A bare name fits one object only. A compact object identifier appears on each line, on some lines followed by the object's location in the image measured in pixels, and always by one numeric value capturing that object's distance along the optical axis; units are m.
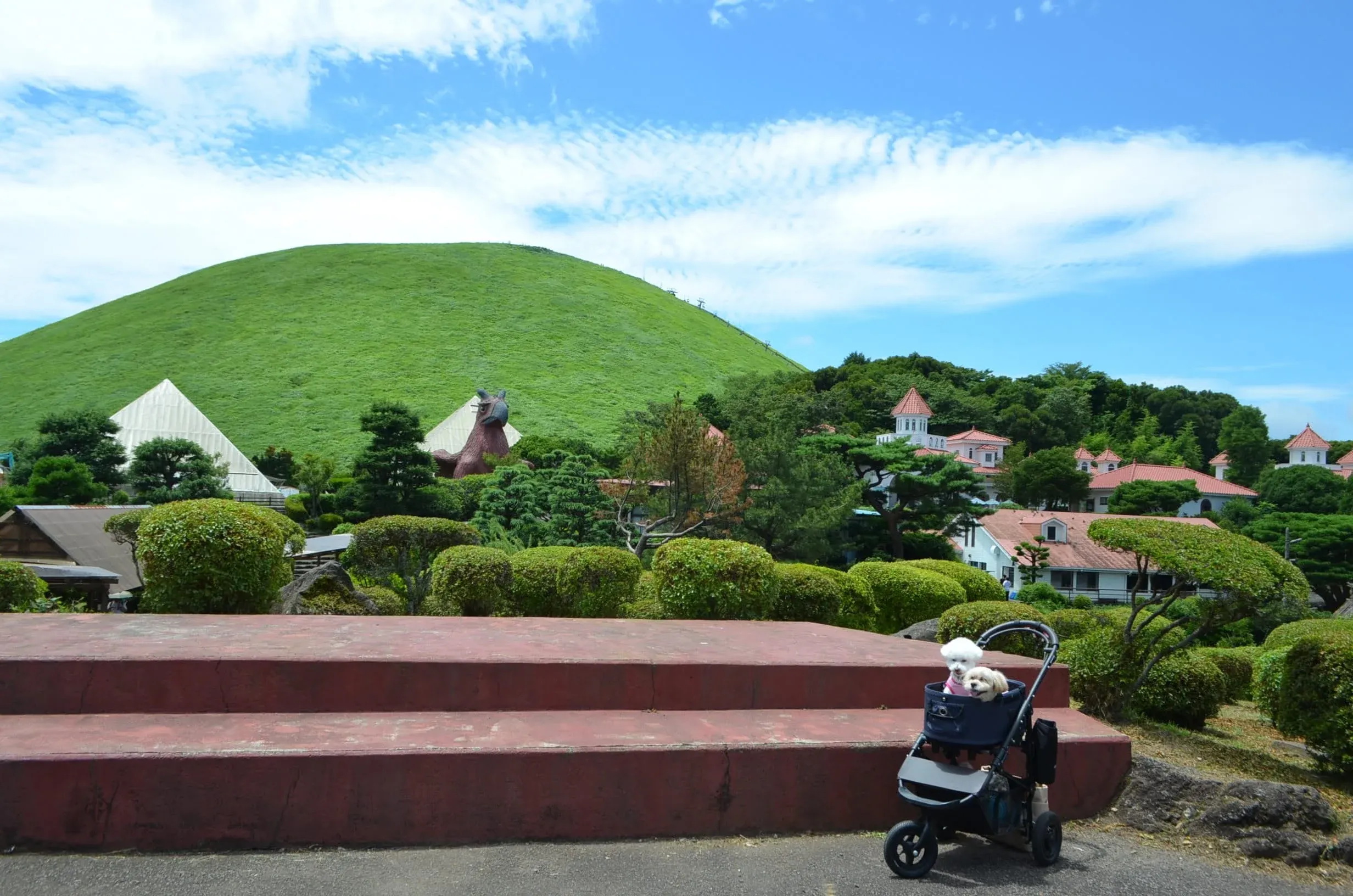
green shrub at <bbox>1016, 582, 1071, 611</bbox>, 32.53
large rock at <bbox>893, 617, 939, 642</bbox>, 10.77
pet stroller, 4.11
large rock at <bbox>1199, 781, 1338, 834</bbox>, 4.70
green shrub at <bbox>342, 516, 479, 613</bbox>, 10.43
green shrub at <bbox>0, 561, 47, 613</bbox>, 7.27
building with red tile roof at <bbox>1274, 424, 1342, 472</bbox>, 74.94
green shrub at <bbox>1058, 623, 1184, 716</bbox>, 6.79
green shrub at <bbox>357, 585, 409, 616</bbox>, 10.33
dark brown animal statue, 46.31
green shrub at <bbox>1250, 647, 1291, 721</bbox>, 7.43
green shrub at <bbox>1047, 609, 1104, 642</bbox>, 9.35
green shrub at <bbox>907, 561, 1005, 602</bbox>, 14.02
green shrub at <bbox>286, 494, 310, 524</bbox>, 34.75
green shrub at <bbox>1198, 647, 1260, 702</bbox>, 10.88
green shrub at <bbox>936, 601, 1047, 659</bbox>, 7.95
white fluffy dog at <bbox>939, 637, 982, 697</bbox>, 4.43
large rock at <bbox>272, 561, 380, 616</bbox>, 9.12
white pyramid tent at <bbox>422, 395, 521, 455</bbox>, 52.38
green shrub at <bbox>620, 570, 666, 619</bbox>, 8.97
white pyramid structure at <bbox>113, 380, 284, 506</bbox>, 40.81
